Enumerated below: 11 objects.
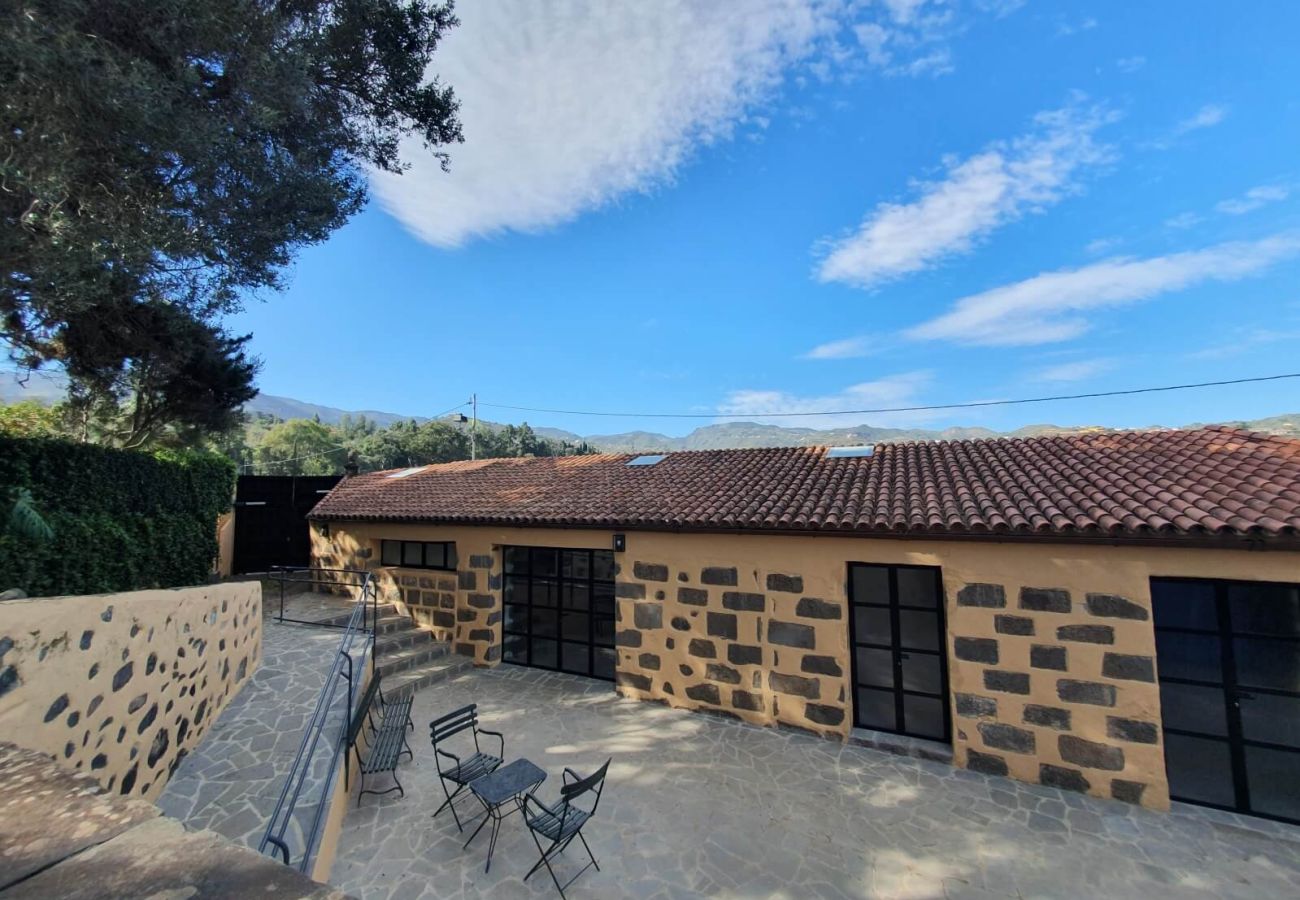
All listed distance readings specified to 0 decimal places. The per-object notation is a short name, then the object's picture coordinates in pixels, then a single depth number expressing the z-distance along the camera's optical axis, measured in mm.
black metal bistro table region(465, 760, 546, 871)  4879
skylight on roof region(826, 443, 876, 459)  9797
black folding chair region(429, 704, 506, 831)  5379
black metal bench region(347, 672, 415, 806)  5525
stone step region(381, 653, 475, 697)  8297
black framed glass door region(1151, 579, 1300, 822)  5406
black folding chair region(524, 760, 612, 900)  4473
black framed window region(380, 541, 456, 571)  10516
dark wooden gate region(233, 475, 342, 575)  15078
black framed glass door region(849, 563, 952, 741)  6898
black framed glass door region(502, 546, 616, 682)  9453
